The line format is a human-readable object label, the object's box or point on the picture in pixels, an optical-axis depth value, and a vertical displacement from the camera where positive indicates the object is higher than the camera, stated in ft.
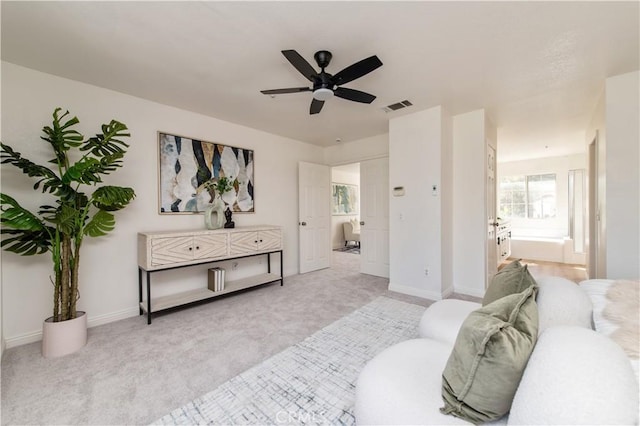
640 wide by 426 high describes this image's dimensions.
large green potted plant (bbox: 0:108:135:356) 7.02 -0.16
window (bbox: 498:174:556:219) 22.27 +1.51
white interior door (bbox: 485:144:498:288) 12.44 -0.16
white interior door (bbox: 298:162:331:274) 15.92 -0.17
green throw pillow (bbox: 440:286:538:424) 2.86 -1.74
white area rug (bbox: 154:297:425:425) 5.00 -3.87
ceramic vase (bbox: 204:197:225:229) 11.46 -0.07
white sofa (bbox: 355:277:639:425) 2.21 -1.64
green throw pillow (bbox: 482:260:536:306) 4.80 -1.34
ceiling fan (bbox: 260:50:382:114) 6.36 +3.65
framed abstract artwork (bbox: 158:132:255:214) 10.77 +1.85
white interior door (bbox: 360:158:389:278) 15.16 -0.23
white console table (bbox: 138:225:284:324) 9.20 -1.53
